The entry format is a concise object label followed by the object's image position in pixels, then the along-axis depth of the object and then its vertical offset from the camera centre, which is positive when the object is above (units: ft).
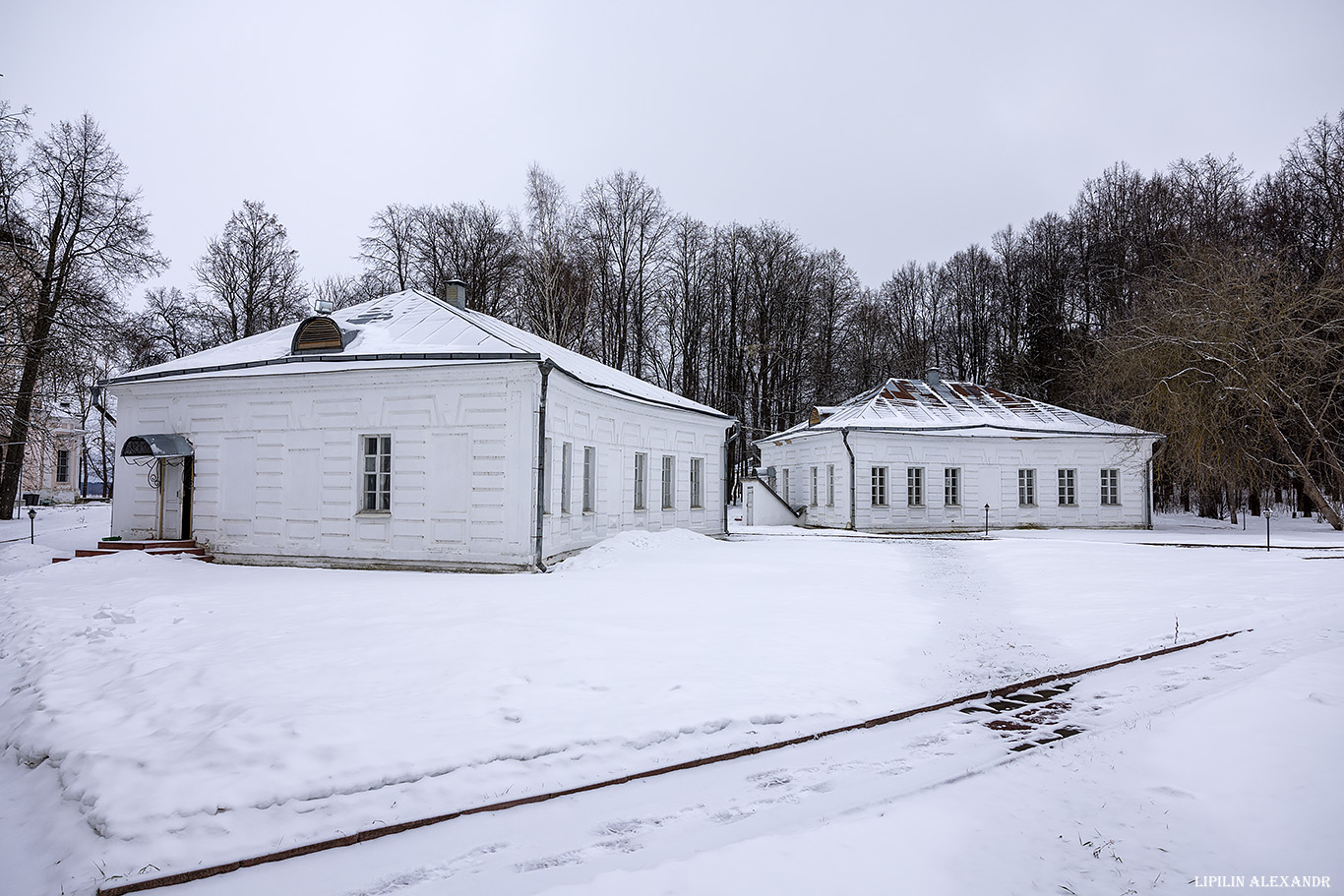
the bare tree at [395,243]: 102.89 +32.97
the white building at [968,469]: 79.25 +1.31
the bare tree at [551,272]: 85.30 +25.56
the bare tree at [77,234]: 64.95 +23.16
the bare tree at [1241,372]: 63.87 +10.19
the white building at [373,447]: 40.91 +1.87
